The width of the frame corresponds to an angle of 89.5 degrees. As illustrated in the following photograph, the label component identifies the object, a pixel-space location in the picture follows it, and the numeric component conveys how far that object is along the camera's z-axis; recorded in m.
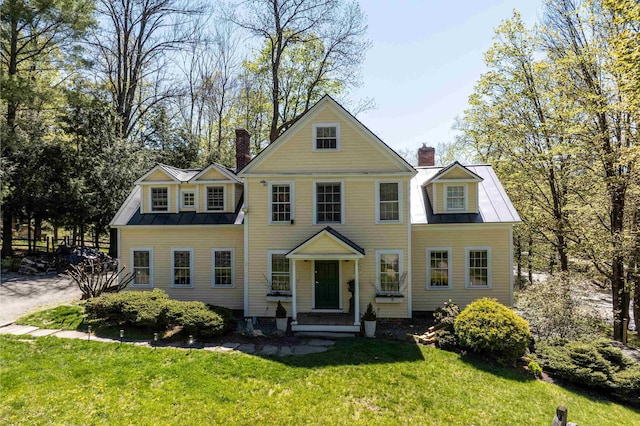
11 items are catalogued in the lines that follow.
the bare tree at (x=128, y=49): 25.28
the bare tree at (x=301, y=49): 22.67
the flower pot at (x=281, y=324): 11.62
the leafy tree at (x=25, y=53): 19.36
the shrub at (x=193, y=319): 10.51
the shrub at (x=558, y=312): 10.59
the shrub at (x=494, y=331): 9.40
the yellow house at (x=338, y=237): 12.93
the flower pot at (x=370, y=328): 11.26
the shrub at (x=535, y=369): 9.09
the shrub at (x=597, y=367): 8.33
